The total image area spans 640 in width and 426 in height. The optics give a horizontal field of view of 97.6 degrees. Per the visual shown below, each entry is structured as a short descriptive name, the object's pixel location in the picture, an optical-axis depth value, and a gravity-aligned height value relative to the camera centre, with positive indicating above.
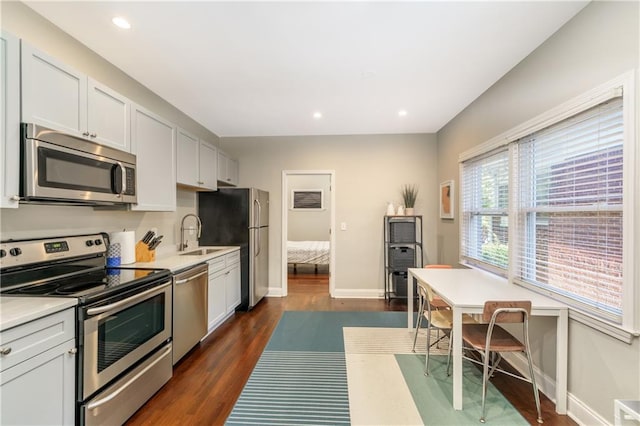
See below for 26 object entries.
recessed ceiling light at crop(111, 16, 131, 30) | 1.87 +1.29
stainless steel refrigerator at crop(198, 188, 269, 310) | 3.87 -0.17
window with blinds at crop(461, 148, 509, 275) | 2.75 +0.01
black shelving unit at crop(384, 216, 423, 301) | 4.29 -0.55
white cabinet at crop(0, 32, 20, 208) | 1.44 +0.48
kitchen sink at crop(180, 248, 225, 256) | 3.30 -0.49
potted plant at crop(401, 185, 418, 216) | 4.41 +0.25
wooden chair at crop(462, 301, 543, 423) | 1.82 -0.72
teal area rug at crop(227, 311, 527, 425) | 1.86 -1.35
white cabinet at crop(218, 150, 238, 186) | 4.08 +0.65
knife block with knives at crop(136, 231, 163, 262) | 2.69 -0.35
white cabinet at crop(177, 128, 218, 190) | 3.11 +0.61
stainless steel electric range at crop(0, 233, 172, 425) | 1.53 -0.64
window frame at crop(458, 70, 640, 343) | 1.47 +0.01
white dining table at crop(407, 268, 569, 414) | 1.86 -0.64
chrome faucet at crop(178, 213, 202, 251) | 3.51 -0.28
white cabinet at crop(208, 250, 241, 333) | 3.12 -0.93
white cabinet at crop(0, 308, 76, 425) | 1.19 -0.74
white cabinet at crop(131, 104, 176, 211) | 2.44 +0.50
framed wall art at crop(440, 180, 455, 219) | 3.89 +0.19
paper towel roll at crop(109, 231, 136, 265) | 2.44 -0.28
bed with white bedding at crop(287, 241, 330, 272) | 6.08 -0.94
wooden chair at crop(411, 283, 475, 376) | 2.34 -0.93
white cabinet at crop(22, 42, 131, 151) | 1.58 +0.73
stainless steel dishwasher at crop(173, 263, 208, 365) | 2.40 -0.89
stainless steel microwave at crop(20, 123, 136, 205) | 1.54 +0.27
